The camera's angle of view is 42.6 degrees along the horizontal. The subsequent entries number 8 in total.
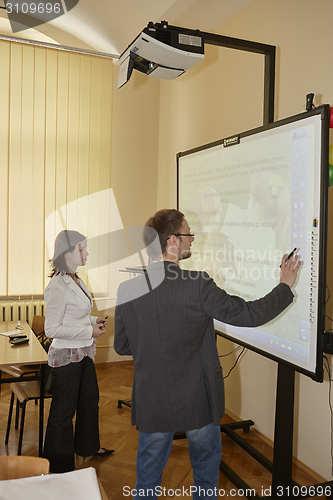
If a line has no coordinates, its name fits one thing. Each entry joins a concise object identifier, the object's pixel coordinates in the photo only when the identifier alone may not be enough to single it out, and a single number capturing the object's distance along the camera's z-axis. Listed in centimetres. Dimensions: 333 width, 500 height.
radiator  477
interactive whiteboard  204
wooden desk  286
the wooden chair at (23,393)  298
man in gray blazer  174
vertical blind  483
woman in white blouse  262
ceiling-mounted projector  229
